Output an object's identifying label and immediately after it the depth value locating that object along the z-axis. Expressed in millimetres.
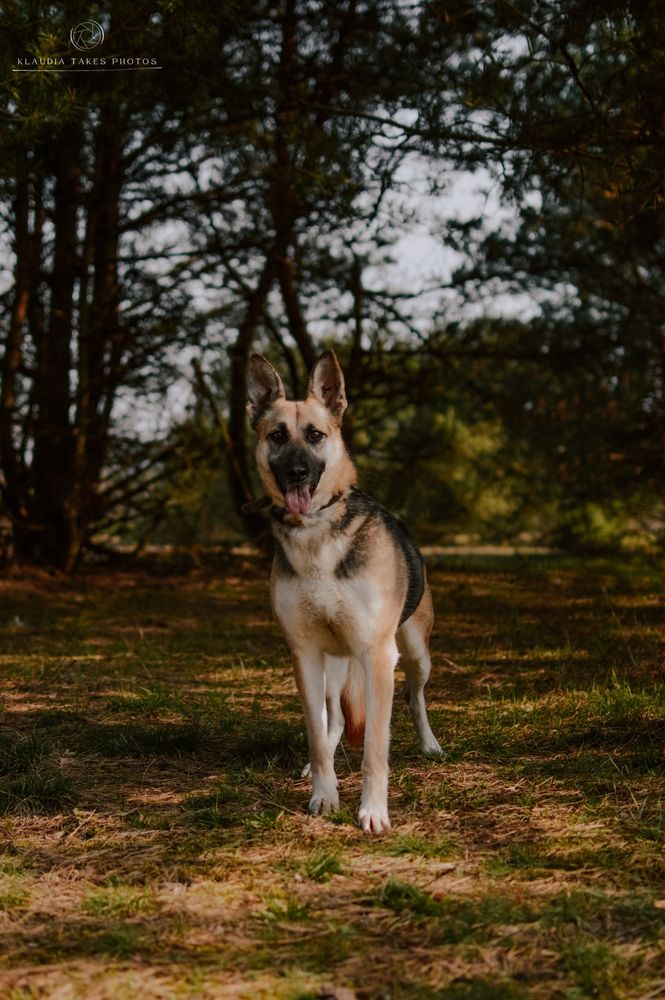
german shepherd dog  4055
